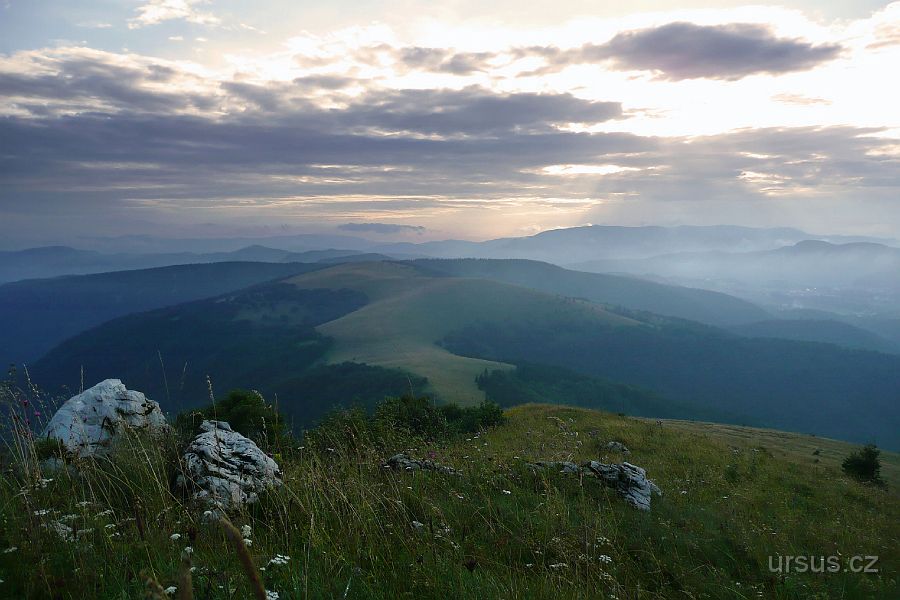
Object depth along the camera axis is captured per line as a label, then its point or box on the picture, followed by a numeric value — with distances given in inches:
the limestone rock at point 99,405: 478.6
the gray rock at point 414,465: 368.7
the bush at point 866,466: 931.3
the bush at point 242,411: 850.1
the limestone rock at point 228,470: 263.4
